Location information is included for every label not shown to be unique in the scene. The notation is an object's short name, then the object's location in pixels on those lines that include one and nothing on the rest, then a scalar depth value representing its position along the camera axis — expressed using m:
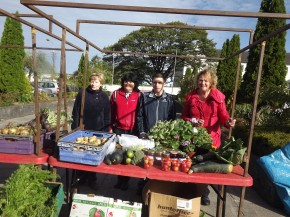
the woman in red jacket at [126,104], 3.80
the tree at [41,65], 29.89
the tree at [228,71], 15.55
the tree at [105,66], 31.49
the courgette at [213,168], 2.54
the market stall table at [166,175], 2.45
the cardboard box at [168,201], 2.77
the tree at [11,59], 12.08
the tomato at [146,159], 2.56
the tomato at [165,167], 2.53
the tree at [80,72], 19.52
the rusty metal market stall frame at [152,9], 2.04
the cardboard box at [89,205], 2.73
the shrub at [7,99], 10.91
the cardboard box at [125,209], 2.70
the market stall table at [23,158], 2.63
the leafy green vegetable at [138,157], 2.62
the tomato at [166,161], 2.52
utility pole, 27.54
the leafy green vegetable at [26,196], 2.32
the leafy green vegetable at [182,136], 2.91
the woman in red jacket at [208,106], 3.24
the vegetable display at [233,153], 2.56
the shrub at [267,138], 4.99
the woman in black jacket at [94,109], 3.81
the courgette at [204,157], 2.67
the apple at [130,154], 2.63
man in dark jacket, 3.64
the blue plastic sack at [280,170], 3.65
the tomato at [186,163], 2.53
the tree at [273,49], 9.01
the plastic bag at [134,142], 2.86
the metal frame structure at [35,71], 2.53
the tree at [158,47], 38.94
